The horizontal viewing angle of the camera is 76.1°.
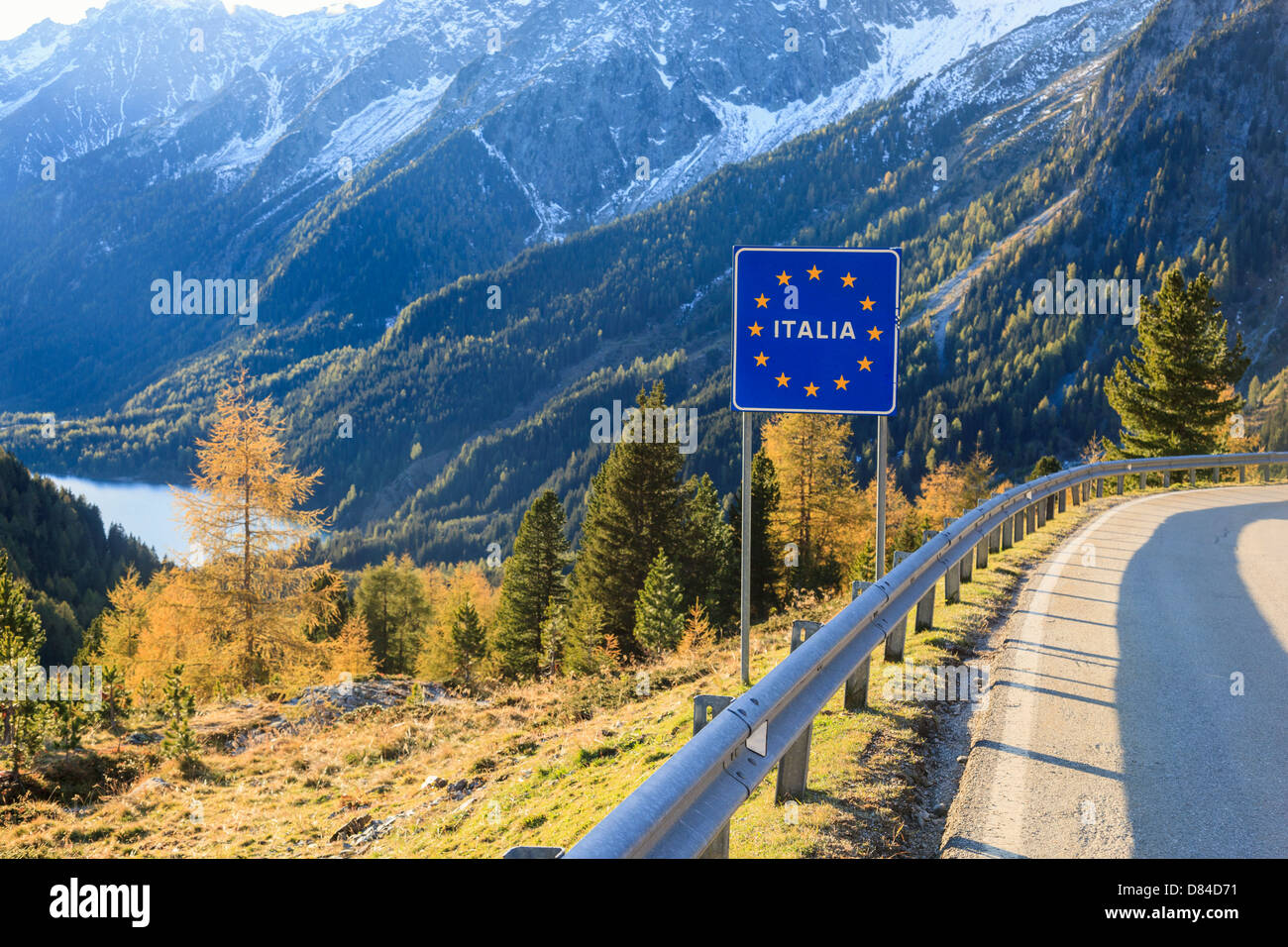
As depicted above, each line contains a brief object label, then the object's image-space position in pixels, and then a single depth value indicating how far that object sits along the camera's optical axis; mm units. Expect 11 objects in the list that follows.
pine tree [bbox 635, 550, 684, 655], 26141
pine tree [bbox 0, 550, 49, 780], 15280
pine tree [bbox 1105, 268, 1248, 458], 32188
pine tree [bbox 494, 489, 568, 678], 38281
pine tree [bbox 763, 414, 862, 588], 35500
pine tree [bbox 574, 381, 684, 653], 32750
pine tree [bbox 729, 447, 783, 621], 34156
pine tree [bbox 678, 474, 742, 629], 35594
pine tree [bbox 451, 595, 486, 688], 40853
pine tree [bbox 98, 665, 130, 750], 19181
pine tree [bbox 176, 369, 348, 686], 23703
